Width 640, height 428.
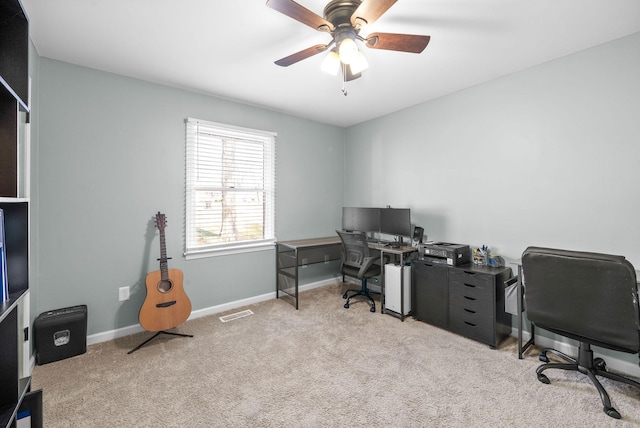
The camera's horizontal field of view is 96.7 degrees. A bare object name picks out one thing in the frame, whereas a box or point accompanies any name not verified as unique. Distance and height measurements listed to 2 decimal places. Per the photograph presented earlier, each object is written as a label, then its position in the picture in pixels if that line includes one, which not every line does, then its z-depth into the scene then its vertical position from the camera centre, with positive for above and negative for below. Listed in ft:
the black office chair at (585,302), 5.52 -1.85
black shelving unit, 3.67 +0.03
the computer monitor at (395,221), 10.92 -0.35
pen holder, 9.31 -1.42
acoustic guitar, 8.34 -2.72
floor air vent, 10.33 -3.91
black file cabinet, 8.36 -2.74
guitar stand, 8.14 -3.92
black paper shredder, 7.39 -3.34
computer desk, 11.55 -1.88
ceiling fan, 4.91 +3.54
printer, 9.24 -1.35
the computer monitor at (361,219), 12.35 -0.30
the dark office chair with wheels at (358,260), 10.96 -1.90
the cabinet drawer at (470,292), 8.38 -2.42
